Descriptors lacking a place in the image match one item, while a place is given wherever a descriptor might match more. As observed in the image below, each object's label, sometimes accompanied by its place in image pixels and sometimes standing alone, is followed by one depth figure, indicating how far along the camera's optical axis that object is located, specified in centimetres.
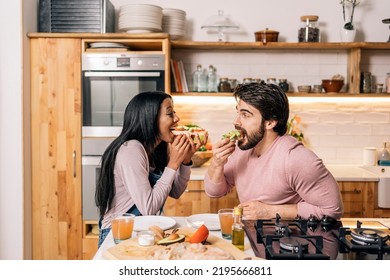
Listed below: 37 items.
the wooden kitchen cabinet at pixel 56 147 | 314
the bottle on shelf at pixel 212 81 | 347
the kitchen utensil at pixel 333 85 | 340
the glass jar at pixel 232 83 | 344
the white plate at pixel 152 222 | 166
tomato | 146
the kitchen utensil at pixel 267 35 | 336
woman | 190
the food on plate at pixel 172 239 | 143
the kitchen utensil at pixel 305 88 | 342
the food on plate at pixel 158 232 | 147
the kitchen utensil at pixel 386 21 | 339
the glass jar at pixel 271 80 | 346
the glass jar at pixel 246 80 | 346
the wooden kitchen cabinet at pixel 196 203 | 308
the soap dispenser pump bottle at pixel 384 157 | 347
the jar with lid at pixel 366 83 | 339
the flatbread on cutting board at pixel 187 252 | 134
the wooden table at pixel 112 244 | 140
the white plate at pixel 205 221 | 167
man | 178
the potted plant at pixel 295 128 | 349
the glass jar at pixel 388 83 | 342
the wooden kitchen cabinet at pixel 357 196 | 306
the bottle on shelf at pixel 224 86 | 340
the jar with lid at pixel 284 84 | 341
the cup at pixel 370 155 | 350
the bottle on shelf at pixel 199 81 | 344
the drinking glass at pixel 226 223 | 155
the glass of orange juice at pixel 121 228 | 151
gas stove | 136
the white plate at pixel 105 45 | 316
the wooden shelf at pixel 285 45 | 330
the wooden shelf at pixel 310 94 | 334
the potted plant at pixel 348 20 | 340
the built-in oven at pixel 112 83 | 315
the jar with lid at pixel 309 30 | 337
